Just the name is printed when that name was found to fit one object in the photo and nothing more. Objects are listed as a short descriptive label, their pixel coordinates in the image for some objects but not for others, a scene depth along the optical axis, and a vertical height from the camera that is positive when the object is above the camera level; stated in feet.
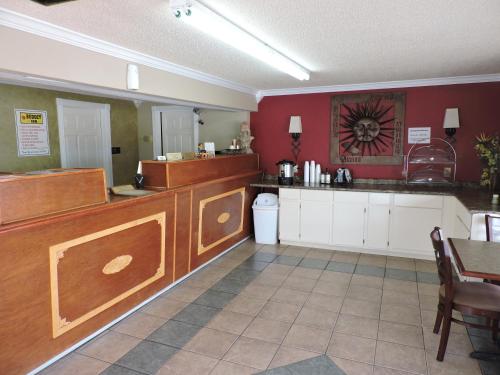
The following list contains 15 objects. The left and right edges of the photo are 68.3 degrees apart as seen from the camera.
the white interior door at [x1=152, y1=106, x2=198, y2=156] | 19.12 +0.76
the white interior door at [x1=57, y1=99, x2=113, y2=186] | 16.94 +0.45
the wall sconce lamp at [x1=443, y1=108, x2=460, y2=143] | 14.56 +0.91
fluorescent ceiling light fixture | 6.47 +2.33
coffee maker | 16.65 -1.27
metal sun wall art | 15.81 +0.68
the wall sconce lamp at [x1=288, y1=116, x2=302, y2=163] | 17.07 +0.78
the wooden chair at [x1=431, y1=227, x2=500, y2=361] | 7.51 -3.22
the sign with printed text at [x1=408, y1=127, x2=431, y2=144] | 15.46 +0.38
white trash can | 16.40 -3.31
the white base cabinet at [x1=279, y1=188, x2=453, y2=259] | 14.17 -3.09
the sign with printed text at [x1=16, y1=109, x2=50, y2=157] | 15.12 +0.48
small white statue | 17.75 +0.29
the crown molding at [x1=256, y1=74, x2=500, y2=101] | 14.26 +2.49
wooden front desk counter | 7.00 -2.89
